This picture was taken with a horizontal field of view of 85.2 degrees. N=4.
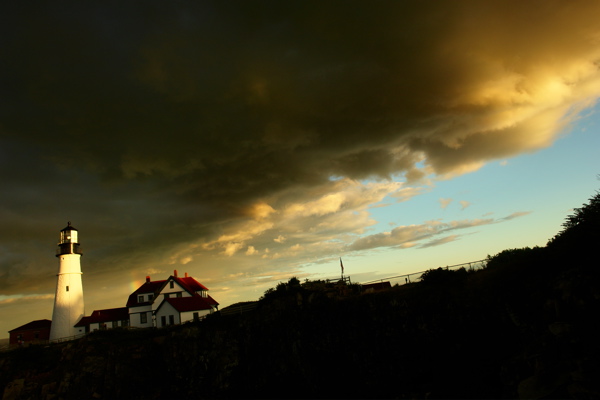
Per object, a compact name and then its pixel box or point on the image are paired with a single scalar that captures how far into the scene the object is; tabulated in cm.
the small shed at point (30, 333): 5300
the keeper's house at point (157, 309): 4769
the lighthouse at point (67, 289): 4906
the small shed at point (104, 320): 5025
